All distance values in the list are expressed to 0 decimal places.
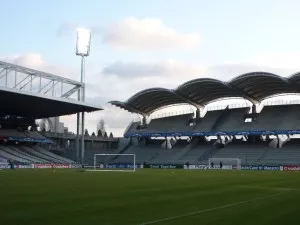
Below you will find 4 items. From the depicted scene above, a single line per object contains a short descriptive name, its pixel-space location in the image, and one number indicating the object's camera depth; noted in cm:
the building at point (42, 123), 14195
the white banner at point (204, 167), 7615
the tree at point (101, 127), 16468
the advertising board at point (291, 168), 6824
